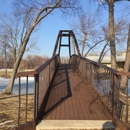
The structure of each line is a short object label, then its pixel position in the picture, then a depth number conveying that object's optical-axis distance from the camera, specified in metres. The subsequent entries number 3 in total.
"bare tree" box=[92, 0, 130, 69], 7.13
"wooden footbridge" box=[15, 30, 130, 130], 2.99
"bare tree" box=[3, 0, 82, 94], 8.82
